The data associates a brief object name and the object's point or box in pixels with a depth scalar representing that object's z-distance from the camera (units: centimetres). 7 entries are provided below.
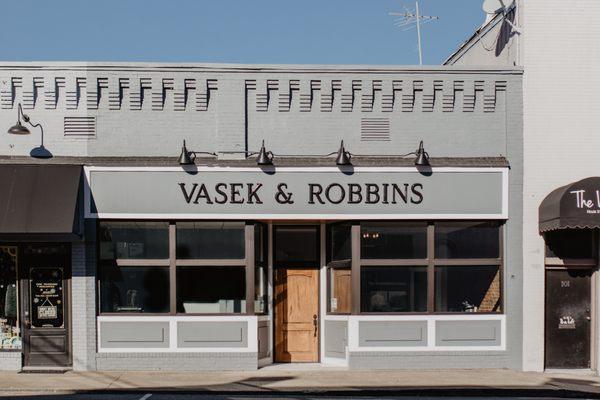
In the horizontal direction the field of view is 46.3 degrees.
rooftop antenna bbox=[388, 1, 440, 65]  1905
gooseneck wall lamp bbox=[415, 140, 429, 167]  1362
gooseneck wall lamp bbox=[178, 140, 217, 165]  1344
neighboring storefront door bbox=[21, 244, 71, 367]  1370
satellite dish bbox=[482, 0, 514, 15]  1474
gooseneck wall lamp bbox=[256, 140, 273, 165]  1351
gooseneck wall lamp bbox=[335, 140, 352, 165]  1358
